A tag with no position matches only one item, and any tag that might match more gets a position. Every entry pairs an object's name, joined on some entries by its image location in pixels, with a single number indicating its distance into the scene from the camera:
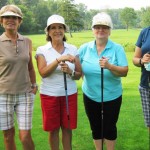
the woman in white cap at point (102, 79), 4.03
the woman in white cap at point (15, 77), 3.91
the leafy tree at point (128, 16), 100.19
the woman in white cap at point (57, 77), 4.05
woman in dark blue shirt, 4.20
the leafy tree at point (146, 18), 76.97
